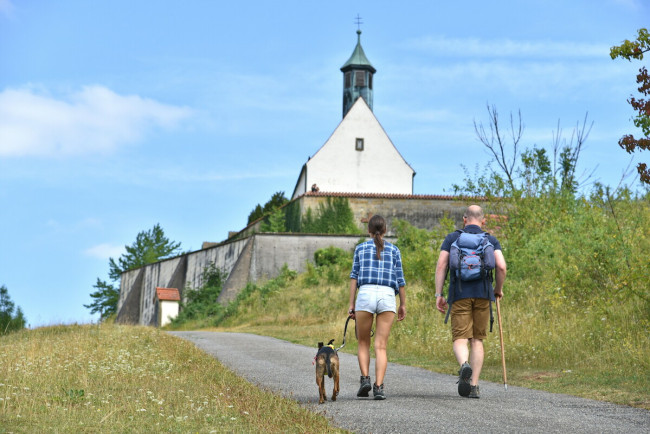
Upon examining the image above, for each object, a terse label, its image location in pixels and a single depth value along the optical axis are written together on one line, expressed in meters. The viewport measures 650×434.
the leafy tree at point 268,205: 65.94
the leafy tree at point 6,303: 75.65
